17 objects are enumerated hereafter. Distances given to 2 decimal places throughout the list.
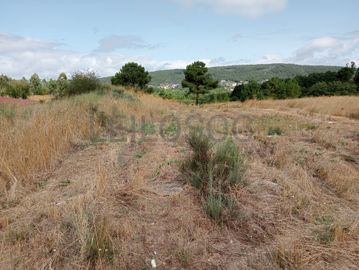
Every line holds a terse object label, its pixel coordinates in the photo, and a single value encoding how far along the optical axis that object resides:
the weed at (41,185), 3.58
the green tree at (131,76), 28.67
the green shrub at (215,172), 2.94
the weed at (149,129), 6.62
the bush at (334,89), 31.78
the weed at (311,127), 7.79
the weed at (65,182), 3.60
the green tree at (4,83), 24.61
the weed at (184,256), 2.35
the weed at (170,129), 6.44
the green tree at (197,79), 30.89
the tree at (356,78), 35.35
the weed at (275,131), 6.82
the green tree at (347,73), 36.00
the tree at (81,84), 12.77
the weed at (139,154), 4.70
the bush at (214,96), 32.98
